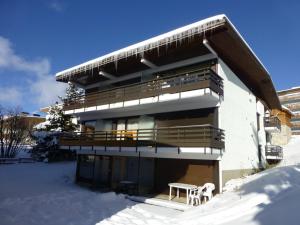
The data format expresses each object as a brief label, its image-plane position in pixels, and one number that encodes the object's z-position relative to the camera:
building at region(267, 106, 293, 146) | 36.59
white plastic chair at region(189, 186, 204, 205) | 14.16
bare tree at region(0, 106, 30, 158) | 34.09
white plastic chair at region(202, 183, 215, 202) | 14.12
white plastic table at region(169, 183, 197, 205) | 14.62
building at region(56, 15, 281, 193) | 14.77
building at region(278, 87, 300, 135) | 49.19
